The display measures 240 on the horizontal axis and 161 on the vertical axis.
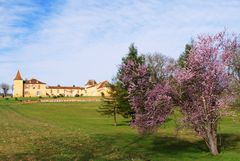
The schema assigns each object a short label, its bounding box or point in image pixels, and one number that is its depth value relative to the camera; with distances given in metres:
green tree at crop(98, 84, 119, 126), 30.30
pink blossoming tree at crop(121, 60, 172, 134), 12.59
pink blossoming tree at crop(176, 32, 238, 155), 12.56
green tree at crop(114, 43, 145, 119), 29.13
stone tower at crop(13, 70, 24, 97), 126.65
